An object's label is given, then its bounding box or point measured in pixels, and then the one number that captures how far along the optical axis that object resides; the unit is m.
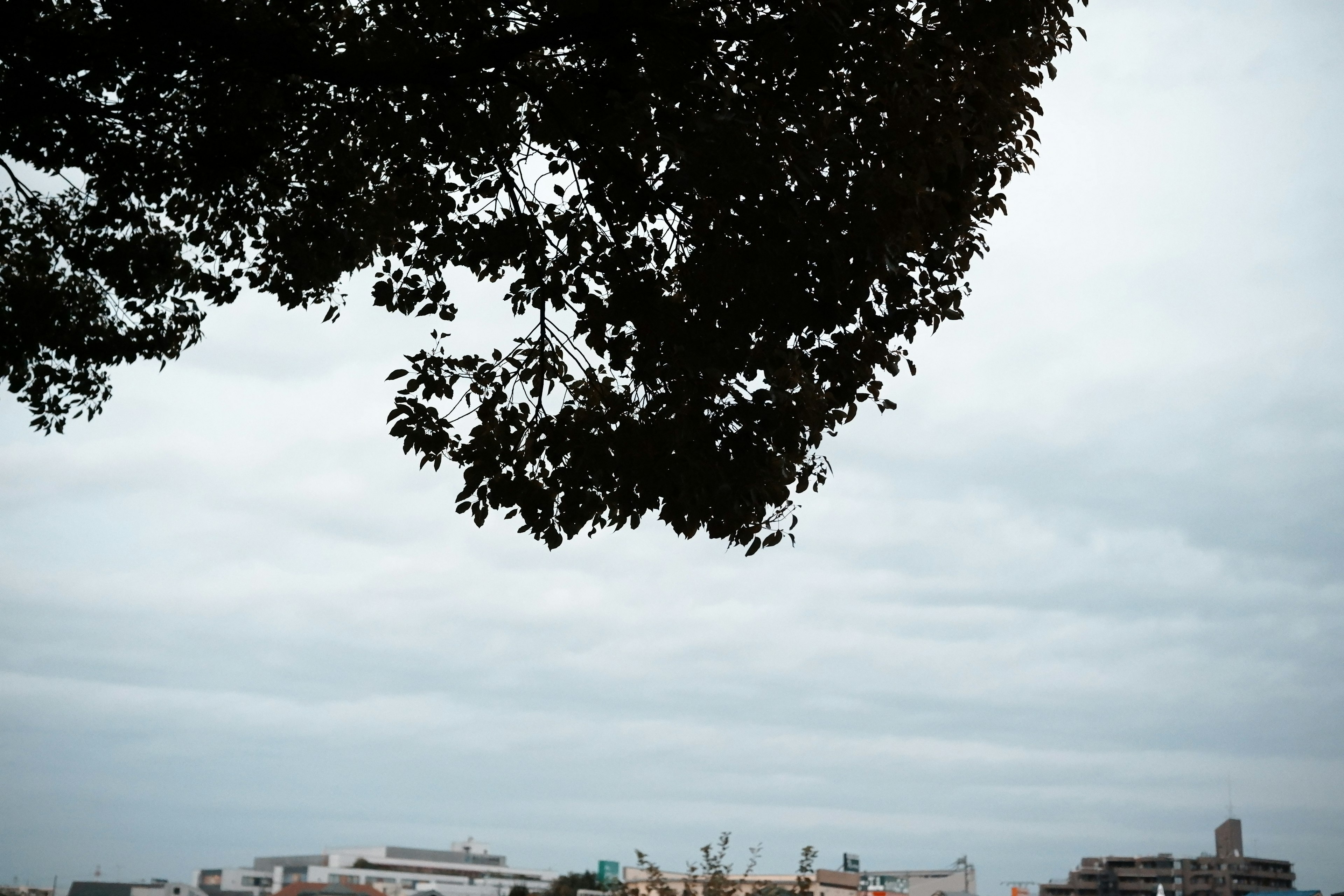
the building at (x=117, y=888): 78.44
